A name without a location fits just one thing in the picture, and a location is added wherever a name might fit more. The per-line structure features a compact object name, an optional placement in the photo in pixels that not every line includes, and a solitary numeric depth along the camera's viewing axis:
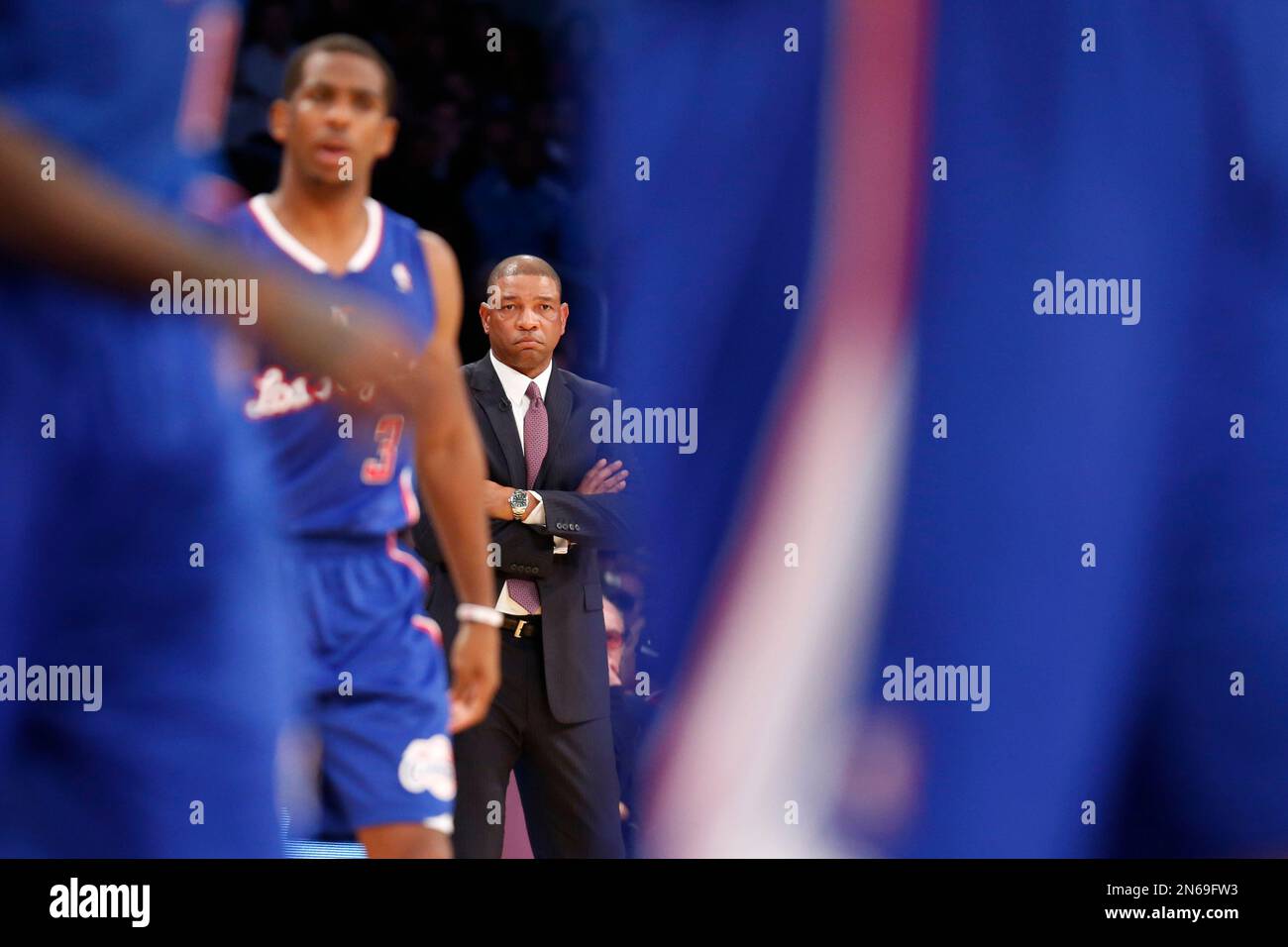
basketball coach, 6.54
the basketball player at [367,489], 6.39
